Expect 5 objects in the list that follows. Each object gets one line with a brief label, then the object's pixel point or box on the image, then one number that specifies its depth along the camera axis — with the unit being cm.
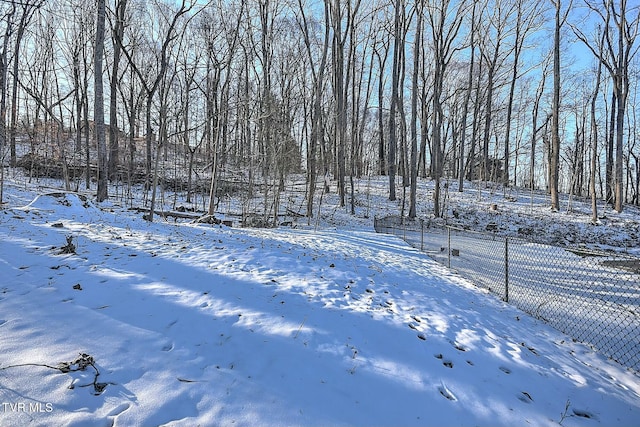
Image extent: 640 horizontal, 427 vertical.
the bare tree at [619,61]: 1717
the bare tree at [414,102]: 1480
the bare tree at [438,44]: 1562
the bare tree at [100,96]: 945
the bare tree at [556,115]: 1710
